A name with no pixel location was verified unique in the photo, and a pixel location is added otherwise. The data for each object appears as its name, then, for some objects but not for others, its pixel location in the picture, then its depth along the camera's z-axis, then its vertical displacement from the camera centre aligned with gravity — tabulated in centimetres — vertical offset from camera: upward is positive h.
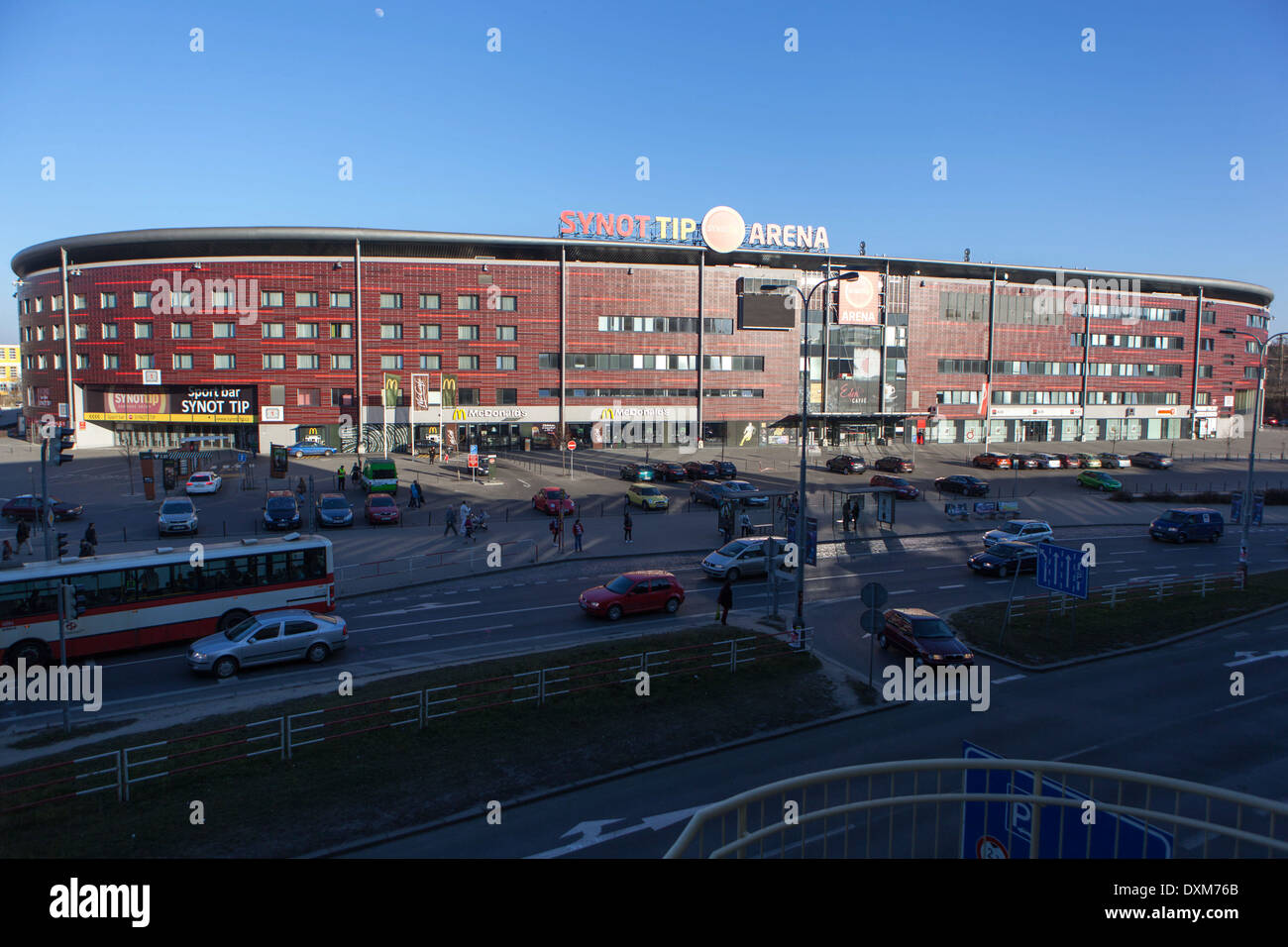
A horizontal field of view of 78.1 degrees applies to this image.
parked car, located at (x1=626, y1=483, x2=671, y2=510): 4225 -558
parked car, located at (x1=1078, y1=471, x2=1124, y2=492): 5091 -540
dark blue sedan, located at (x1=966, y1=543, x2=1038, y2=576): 2759 -570
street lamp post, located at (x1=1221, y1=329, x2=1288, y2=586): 2583 -357
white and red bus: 1684 -472
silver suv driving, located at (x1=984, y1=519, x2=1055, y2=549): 3241 -570
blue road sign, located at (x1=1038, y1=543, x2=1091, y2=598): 1798 -401
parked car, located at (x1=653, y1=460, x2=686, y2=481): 5191 -508
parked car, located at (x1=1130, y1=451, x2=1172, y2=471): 6200 -490
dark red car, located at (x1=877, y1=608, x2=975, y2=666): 1741 -550
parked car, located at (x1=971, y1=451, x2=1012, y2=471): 6047 -489
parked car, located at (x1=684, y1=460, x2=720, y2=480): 5238 -509
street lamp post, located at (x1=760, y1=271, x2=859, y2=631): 1879 -351
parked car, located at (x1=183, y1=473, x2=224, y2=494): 4325 -515
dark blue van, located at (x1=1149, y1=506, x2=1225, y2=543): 3562 -573
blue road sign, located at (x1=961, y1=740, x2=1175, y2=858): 479 -280
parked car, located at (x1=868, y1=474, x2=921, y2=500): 4550 -519
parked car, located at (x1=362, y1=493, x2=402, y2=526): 3644 -552
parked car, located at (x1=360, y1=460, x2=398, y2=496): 4389 -460
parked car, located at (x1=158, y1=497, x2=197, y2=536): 3334 -545
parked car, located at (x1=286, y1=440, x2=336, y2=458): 5972 -444
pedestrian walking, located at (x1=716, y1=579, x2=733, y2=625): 2017 -526
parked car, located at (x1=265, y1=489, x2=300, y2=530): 3503 -538
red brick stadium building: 6412 +469
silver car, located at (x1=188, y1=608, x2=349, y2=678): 1680 -549
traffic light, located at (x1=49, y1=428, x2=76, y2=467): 2255 -148
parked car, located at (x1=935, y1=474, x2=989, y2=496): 4838 -546
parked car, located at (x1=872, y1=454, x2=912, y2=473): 5718 -499
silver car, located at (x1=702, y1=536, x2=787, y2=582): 2639 -555
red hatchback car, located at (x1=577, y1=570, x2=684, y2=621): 2150 -555
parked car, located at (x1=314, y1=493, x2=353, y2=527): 3562 -544
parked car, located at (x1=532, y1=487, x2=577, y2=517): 3926 -549
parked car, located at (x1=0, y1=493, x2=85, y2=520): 3594 -545
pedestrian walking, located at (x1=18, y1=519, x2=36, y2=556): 2970 -548
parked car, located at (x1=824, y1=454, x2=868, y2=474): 5600 -489
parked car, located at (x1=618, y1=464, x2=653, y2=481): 5066 -507
